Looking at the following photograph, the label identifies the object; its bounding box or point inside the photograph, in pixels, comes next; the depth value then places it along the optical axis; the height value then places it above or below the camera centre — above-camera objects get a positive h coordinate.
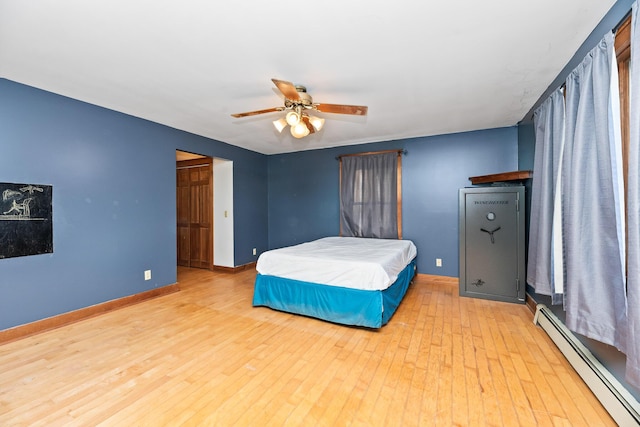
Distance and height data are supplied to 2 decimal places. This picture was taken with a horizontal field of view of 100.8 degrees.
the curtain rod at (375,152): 4.55 +1.02
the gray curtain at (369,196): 4.62 +0.25
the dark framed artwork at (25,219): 2.44 -0.08
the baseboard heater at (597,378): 1.40 -1.05
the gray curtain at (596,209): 1.46 +0.00
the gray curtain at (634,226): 1.19 -0.08
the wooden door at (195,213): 5.21 -0.05
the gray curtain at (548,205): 2.16 +0.03
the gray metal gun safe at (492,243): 3.34 -0.44
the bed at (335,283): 2.61 -0.79
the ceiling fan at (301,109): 2.47 +0.98
